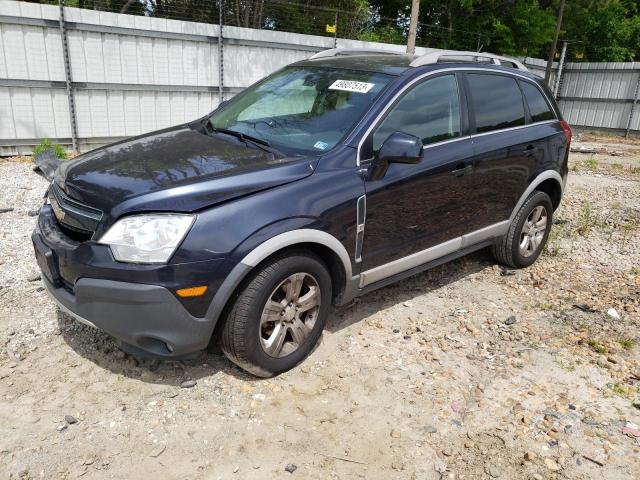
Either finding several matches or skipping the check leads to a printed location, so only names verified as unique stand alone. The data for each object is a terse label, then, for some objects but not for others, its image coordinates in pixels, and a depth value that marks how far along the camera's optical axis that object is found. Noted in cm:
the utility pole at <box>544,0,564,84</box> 1878
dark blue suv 274
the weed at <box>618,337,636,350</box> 392
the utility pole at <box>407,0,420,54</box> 1072
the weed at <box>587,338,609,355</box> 383
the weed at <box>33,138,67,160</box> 823
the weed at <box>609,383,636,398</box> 336
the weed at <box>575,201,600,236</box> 646
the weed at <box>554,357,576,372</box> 360
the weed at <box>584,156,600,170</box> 1128
